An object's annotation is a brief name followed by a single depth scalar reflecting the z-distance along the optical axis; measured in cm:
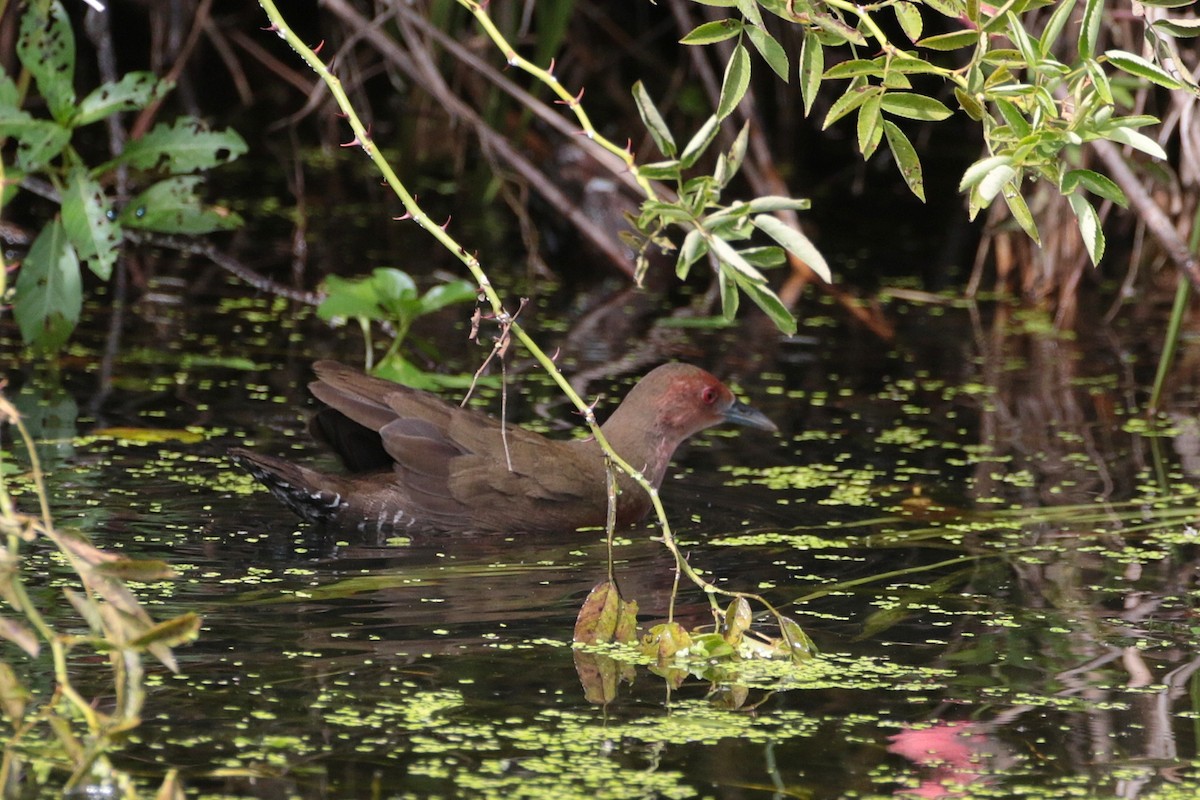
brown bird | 1190
